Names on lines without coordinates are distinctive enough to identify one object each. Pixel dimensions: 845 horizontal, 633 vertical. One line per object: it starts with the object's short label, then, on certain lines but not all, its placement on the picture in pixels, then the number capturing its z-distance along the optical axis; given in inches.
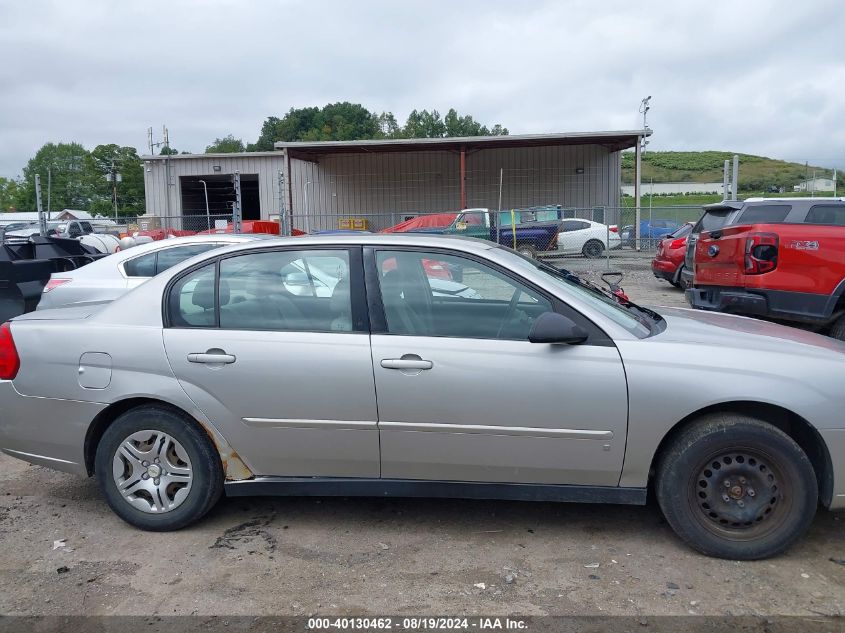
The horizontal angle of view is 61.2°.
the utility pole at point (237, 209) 597.0
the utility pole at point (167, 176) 1429.6
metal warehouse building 1327.5
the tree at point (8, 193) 3666.3
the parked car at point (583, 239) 883.4
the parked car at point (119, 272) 275.7
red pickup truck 269.9
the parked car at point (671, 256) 583.5
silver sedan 136.7
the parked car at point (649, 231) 939.3
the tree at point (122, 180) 2992.1
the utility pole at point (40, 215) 721.0
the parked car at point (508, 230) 836.6
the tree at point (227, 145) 4296.3
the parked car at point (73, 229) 681.3
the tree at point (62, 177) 3267.7
